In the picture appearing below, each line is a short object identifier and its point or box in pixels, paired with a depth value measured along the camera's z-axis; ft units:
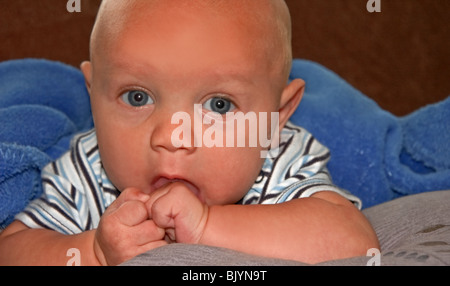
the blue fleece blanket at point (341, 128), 1.88
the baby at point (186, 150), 1.42
